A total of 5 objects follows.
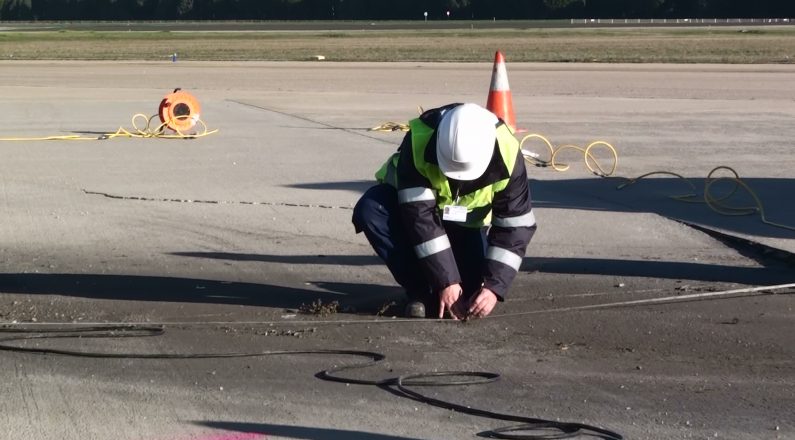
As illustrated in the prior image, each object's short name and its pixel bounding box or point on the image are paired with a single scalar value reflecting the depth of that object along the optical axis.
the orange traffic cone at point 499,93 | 12.05
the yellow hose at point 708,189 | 8.77
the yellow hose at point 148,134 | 13.76
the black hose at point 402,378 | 4.13
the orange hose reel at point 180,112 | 14.01
